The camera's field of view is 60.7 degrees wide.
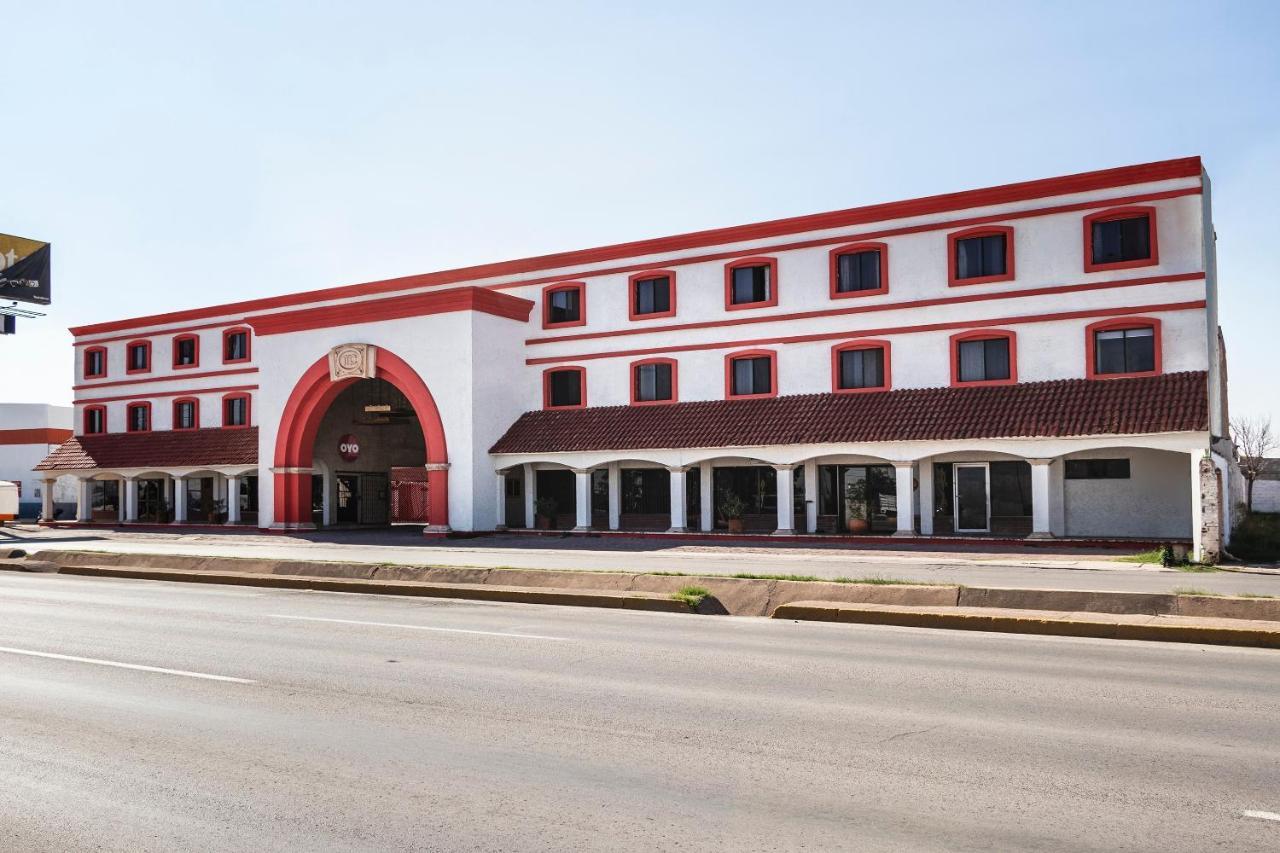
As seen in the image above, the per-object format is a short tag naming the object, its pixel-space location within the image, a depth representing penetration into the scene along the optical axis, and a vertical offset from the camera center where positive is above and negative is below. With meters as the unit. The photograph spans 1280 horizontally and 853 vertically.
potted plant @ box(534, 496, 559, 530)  37.50 -1.59
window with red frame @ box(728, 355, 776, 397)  34.19 +2.77
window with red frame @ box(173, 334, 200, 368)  49.09 +5.41
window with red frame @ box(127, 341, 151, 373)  50.84 +5.37
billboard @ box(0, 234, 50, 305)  45.97 +8.63
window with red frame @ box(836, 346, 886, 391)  32.47 +2.82
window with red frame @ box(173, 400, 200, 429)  48.78 +2.55
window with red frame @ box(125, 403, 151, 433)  50.66 +2.50
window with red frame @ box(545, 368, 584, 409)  37.75 +2.72
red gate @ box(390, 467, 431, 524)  46.69 -1.00
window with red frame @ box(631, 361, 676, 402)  36.03 +2.77
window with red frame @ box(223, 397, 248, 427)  47.12 +2.56
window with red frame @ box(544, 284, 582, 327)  37.97 +5.64
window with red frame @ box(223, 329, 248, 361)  47.47 +5.44
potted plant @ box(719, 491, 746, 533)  33.78 -1.41
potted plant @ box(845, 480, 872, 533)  32.59 -1.24
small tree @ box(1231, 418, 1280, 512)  59.38 +0.12
